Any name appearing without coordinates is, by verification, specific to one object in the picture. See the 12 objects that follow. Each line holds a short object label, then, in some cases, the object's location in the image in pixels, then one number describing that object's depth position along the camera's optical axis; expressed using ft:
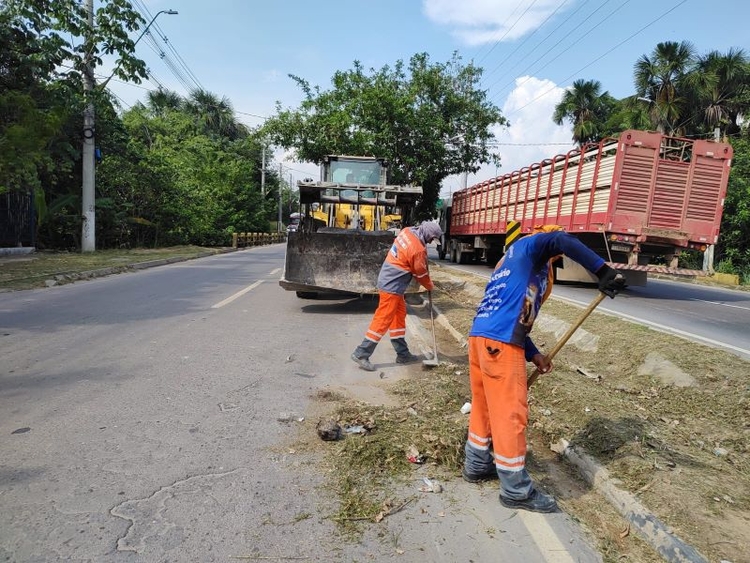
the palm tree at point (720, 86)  84.43
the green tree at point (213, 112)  170.19
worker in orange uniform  19.99
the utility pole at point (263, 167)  167.22
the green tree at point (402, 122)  71.61
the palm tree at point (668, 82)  86.33
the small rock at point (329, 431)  13.14
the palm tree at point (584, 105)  117.80
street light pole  60.44
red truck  38.29
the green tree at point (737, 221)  69.31
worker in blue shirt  10.32
